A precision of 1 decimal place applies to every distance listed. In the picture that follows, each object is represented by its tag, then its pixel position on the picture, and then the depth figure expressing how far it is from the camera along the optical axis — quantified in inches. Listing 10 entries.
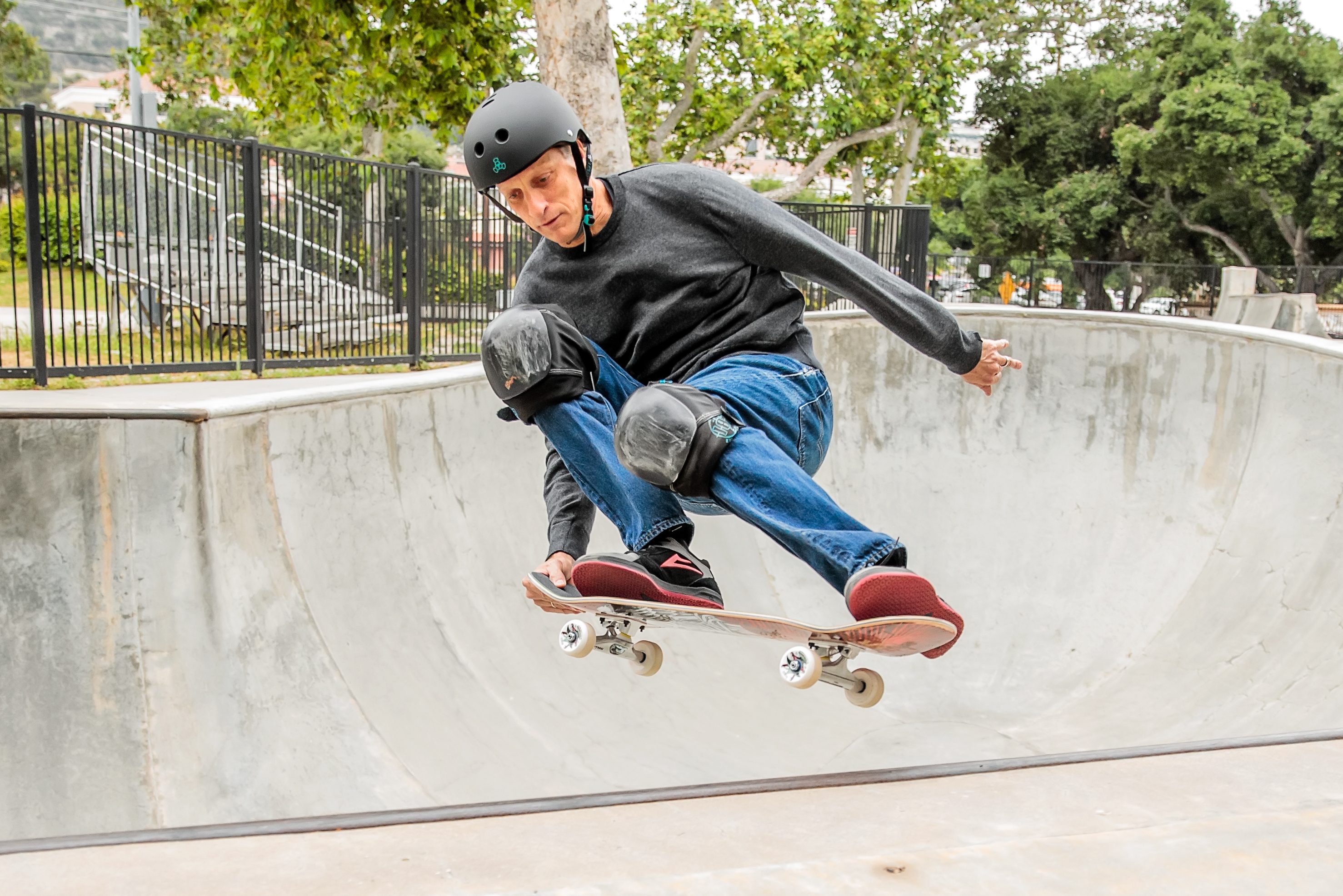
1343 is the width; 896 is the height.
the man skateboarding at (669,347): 104.3
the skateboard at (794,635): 100.3
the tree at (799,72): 964.0
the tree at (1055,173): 1373.0
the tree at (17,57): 1419.8
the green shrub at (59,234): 271.4
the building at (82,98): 4266.7
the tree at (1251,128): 1165.1
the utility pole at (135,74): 645.3
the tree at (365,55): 436.8
